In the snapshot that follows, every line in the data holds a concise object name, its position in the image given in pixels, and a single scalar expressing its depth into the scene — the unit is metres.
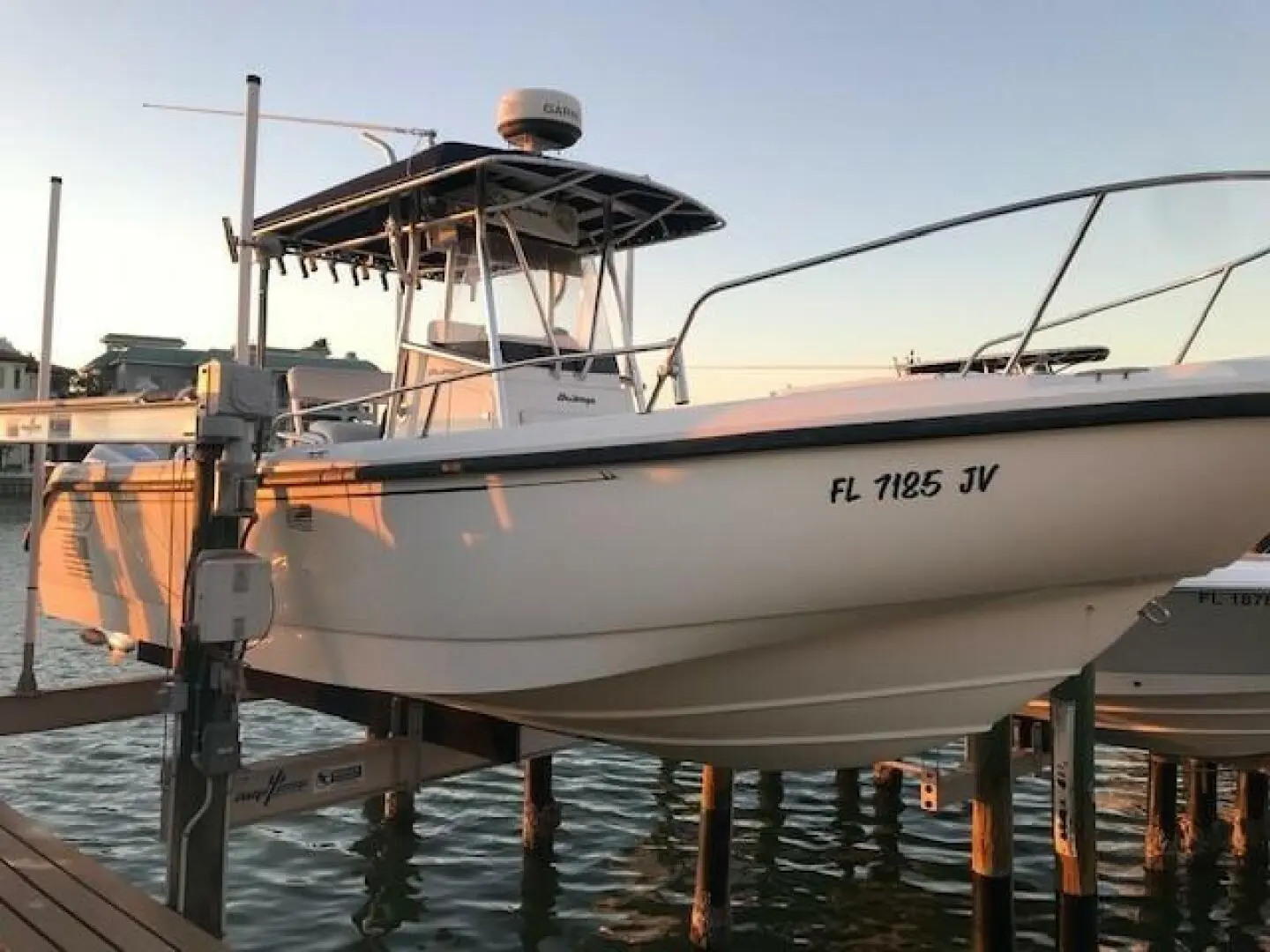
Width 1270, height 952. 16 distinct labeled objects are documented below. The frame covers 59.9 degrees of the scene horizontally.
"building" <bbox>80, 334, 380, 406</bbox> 28.34
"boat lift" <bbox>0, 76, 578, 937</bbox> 4.46
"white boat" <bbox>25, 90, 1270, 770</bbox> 3.63
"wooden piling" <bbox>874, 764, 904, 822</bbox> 9.20
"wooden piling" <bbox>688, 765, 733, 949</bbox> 6.57
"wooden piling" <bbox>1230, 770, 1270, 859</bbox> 8.30
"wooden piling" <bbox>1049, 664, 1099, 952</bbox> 5.75
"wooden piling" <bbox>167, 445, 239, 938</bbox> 4.46
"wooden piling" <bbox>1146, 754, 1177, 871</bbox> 8.12
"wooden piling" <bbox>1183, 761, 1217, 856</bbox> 8.31
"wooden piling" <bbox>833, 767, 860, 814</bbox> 9.53
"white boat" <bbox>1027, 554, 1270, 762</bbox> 6.89
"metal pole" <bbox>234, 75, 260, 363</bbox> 4.93
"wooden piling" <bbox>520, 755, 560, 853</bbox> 8.14
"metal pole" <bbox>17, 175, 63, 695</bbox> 7.12
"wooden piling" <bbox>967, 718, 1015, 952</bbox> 5.97
